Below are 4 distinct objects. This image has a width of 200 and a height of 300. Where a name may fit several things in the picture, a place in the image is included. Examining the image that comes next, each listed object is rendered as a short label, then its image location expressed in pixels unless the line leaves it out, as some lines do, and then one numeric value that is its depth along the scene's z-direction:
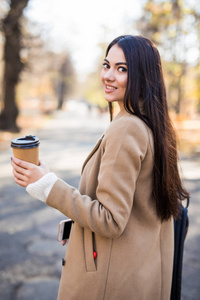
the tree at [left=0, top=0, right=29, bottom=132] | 13.31
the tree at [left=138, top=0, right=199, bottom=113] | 14.34
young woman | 1.33
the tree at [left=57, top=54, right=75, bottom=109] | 45.23
